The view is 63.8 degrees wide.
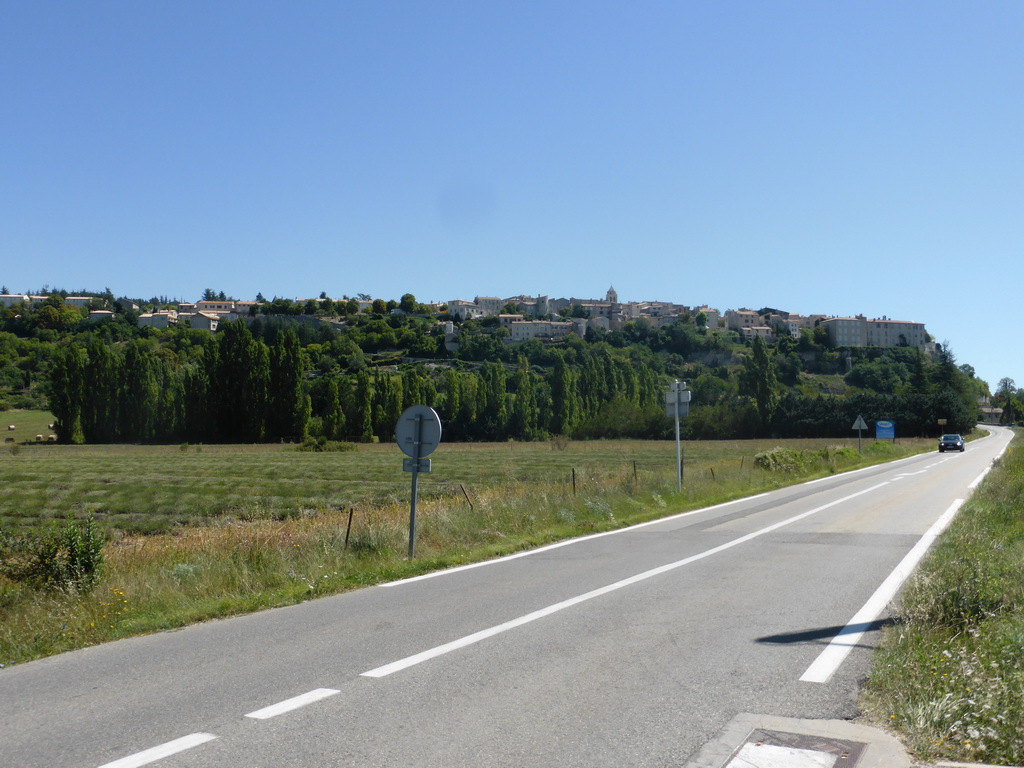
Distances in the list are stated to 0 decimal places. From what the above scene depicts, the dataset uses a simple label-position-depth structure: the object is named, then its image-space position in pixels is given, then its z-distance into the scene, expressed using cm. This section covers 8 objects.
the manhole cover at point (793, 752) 434
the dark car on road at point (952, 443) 6506
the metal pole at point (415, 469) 1242
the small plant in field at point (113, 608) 819
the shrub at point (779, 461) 3572
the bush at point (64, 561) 997
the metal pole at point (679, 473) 2423
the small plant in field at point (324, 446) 7588
